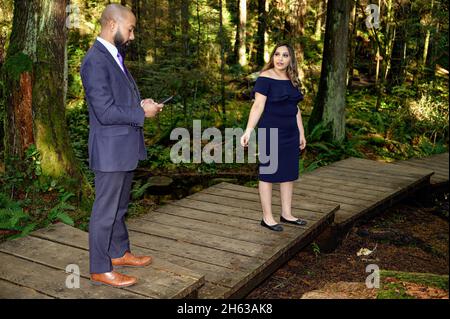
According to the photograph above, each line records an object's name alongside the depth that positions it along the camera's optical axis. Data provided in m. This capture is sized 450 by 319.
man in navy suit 3.35
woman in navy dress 5.28
